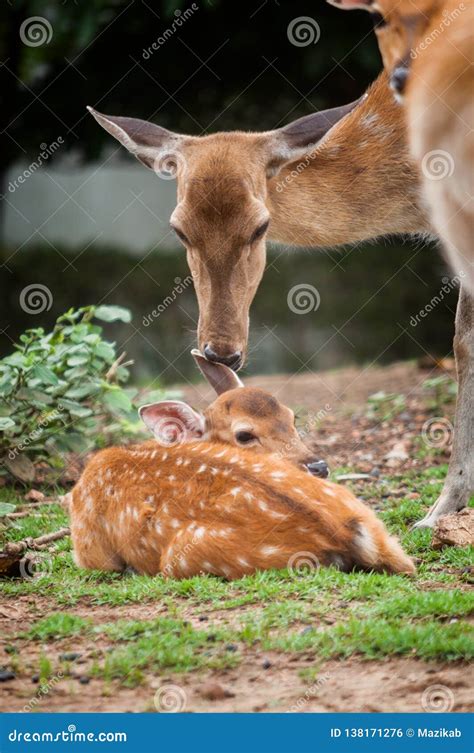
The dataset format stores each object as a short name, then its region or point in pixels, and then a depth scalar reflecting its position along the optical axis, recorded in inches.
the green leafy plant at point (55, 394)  553.9
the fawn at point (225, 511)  378.6
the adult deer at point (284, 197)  498.3
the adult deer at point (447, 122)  402.0
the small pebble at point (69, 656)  333.1
